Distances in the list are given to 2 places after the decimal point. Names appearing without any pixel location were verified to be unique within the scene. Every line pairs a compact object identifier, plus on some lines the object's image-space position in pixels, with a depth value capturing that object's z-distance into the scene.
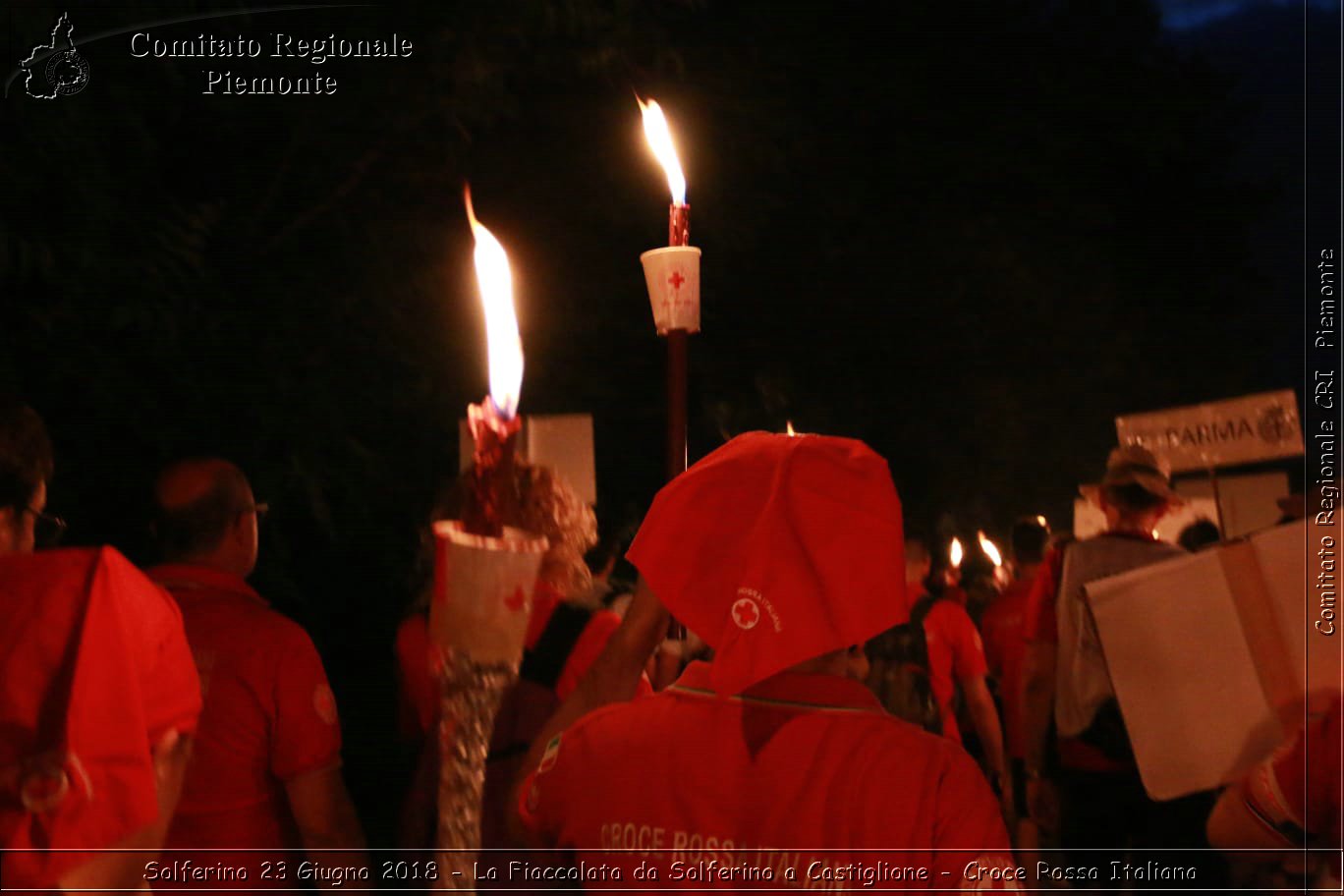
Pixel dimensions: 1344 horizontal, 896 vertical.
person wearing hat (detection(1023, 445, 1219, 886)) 4.87
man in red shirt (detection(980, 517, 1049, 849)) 7.06
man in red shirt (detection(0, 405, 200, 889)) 1.89
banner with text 4.54
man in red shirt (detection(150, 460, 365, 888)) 3.09
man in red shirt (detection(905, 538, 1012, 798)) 6.86
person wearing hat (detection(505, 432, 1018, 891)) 1.94
